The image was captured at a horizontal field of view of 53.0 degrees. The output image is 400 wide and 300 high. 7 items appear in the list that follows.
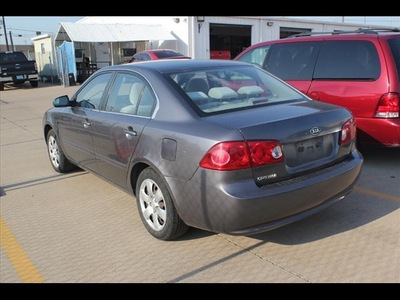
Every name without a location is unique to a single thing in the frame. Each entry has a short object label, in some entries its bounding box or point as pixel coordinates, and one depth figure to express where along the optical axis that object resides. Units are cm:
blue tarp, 2196
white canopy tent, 2172
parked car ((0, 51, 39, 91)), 2180
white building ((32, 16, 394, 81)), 2220
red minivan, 489
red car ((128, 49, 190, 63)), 1670
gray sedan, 291
